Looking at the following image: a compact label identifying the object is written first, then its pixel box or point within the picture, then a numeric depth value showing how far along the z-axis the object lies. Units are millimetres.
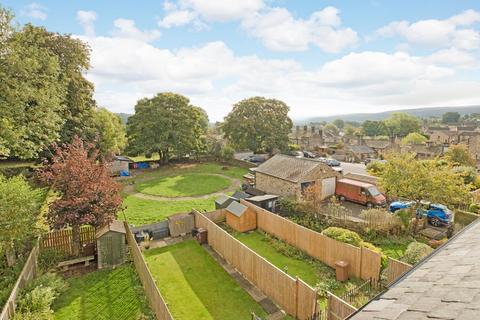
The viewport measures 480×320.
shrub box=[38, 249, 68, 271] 13406
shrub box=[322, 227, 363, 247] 13660
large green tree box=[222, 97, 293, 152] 45594
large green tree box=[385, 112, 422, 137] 107062
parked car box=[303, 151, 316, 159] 51631
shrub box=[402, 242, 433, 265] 11812
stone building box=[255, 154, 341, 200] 23234
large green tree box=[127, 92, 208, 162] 38812
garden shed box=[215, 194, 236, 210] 20641
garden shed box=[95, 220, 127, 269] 13766
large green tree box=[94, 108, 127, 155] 29872
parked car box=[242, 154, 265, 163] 45650
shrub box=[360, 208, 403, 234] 16594
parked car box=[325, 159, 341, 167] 43975
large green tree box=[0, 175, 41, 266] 11188
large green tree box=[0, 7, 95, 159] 14516
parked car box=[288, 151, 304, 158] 50369
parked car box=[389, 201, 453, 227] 18062
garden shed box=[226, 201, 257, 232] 18109
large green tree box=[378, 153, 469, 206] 16266
